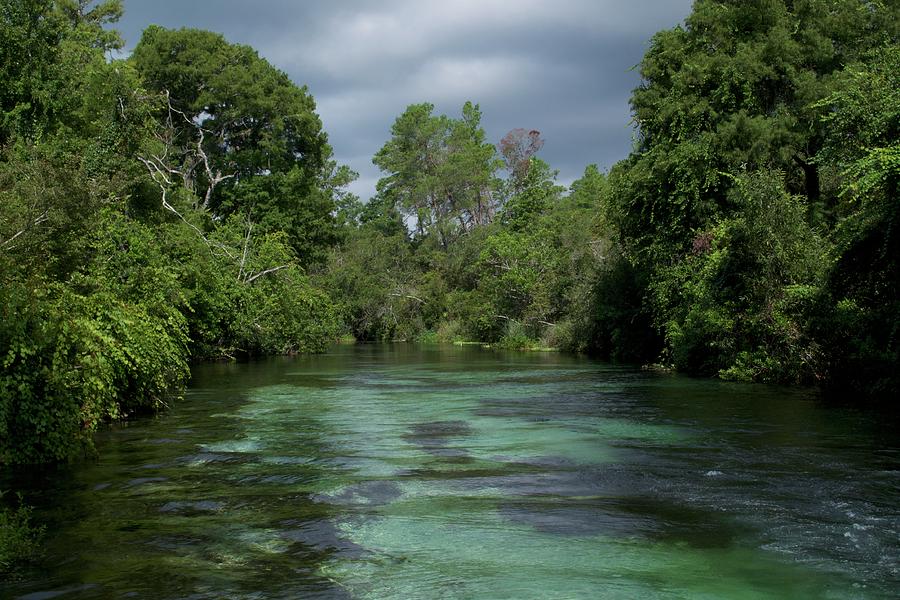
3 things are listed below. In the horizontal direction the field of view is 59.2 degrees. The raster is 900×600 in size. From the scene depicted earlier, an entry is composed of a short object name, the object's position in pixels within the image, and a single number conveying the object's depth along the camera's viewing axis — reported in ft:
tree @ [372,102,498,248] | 216.54
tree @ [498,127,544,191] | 220.02
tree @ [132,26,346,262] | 131.13
